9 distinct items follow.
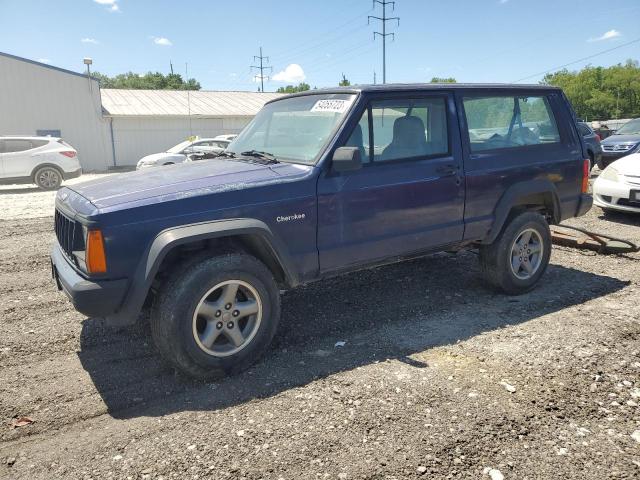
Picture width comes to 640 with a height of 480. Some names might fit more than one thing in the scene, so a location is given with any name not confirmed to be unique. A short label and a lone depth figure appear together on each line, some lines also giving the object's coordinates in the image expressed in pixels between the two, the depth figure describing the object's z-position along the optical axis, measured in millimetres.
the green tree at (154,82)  70125
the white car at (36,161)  15586
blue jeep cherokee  3197
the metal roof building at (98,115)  24016
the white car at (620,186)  7883
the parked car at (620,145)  14180
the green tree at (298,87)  74944
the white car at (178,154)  17672
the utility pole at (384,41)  50469
